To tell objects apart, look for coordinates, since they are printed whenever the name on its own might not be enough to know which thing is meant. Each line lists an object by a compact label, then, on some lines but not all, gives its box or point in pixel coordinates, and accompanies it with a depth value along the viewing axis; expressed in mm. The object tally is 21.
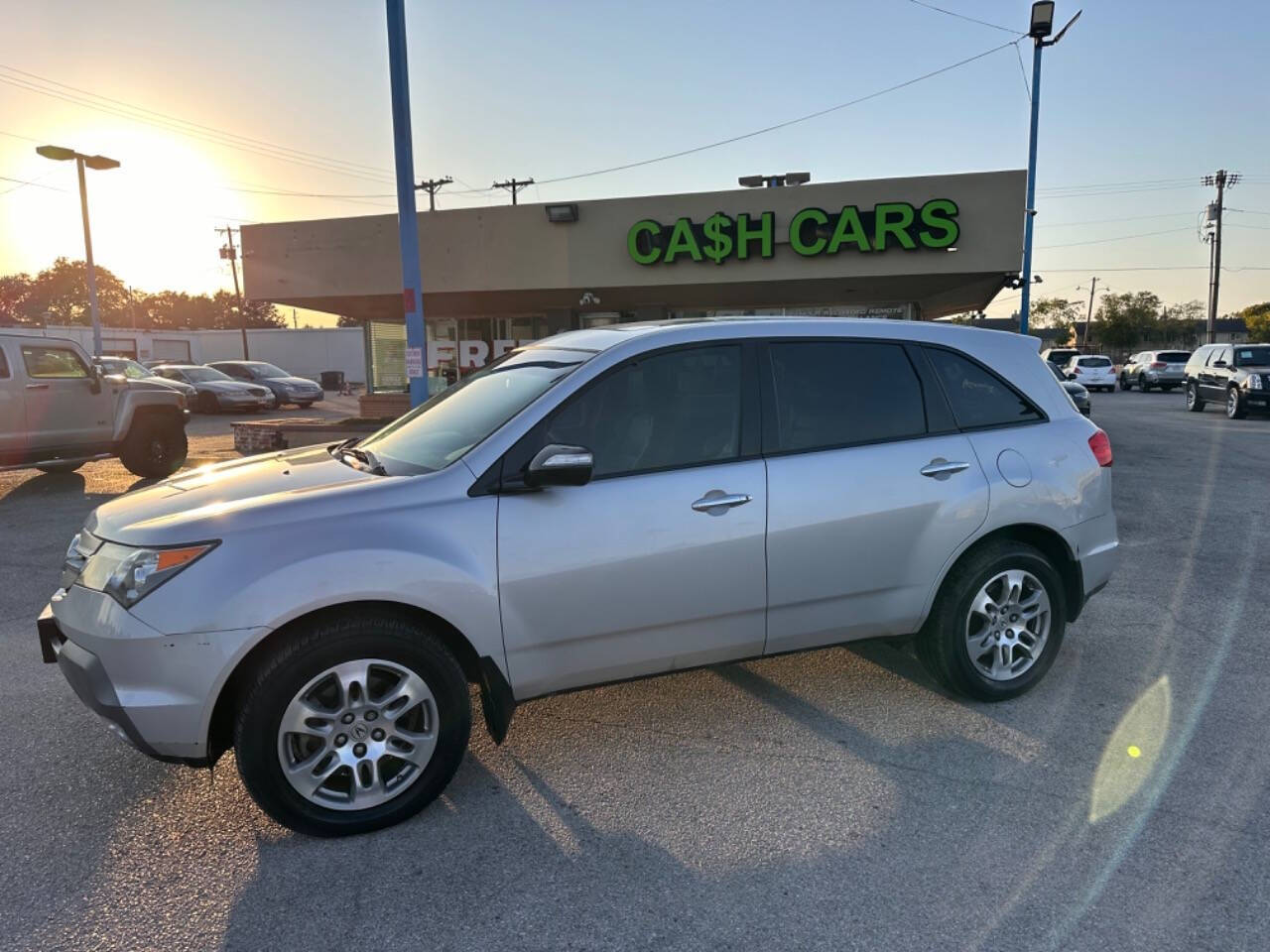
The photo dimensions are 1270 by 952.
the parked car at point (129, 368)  16606
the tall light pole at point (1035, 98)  16484
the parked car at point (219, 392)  24047
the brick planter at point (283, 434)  13430
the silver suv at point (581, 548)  2709
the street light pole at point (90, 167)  18578
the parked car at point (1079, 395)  12813
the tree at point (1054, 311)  100812
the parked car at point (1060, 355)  37594
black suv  18438
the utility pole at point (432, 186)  43344
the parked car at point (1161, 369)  31719
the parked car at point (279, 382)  27328
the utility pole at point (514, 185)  41825
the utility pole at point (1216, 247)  43238
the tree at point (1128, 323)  70438
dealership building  14242
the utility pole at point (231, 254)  52031
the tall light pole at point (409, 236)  9016
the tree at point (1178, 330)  72438
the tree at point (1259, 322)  64812
